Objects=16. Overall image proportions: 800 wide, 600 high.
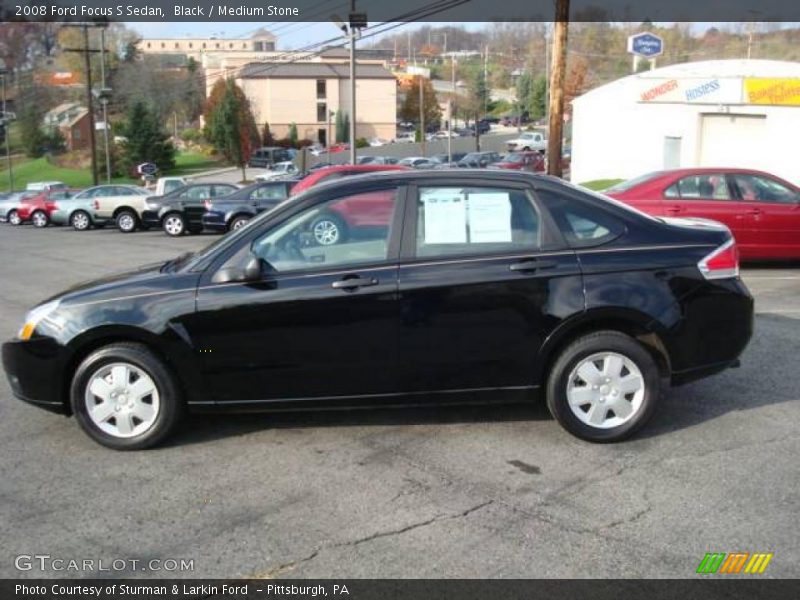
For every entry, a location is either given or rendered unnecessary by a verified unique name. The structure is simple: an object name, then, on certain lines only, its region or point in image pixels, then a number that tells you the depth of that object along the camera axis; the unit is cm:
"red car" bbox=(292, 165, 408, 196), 1667
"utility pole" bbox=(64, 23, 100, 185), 4054
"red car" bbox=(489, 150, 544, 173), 3978
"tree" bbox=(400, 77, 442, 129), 9975
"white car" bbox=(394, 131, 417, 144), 8689
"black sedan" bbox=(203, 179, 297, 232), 2028
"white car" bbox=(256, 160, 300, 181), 5857
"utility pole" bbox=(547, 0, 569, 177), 1733
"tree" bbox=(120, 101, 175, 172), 6831
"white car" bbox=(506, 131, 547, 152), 6550
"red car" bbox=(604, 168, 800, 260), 1131
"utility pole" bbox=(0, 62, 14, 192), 6342
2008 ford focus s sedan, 480
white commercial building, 2466
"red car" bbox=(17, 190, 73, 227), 3061
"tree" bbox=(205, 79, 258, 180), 6600
